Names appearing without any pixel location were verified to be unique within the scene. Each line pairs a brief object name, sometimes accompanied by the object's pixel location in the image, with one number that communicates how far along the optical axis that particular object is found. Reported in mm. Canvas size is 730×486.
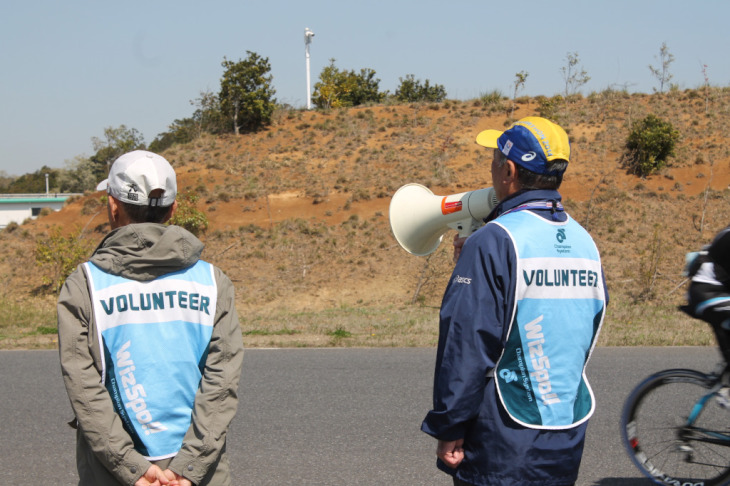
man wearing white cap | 2117
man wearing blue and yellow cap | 2150
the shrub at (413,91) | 37375
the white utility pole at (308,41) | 34312
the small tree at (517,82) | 28156
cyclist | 3701
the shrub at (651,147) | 23031
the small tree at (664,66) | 27427
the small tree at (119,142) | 37000
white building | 55912
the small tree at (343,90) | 35594
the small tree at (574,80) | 27703
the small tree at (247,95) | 28188
